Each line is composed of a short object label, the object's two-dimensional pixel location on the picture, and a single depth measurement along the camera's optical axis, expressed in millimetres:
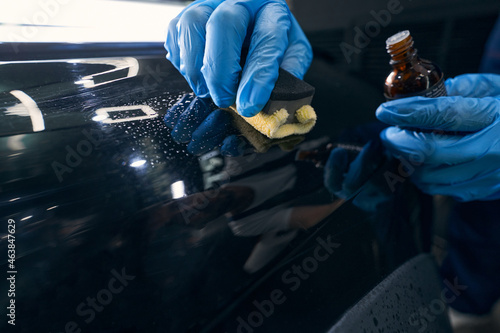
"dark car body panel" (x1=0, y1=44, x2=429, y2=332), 230
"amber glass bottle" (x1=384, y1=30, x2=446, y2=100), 324
